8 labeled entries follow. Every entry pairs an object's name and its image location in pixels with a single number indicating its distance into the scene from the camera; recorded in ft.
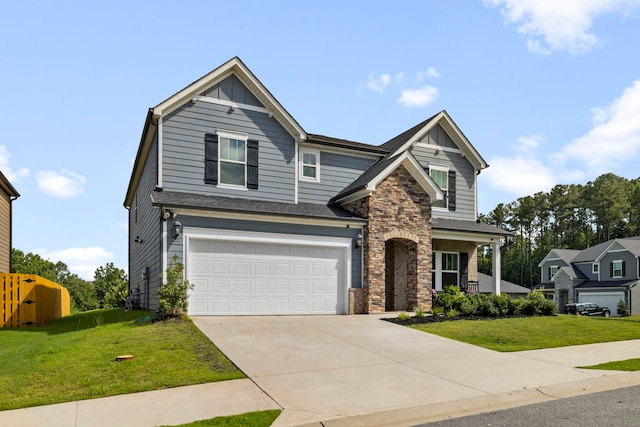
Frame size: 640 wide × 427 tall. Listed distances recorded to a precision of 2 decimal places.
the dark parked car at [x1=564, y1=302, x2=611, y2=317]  132.57
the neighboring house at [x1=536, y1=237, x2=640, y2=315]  144.25
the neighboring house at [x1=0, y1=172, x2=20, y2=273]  78.95
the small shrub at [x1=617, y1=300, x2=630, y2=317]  139.23
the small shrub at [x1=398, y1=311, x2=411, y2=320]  49.16
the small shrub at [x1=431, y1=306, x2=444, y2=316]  52.95
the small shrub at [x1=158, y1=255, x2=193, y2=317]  44.47
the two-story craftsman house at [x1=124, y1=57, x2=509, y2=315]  49.93
